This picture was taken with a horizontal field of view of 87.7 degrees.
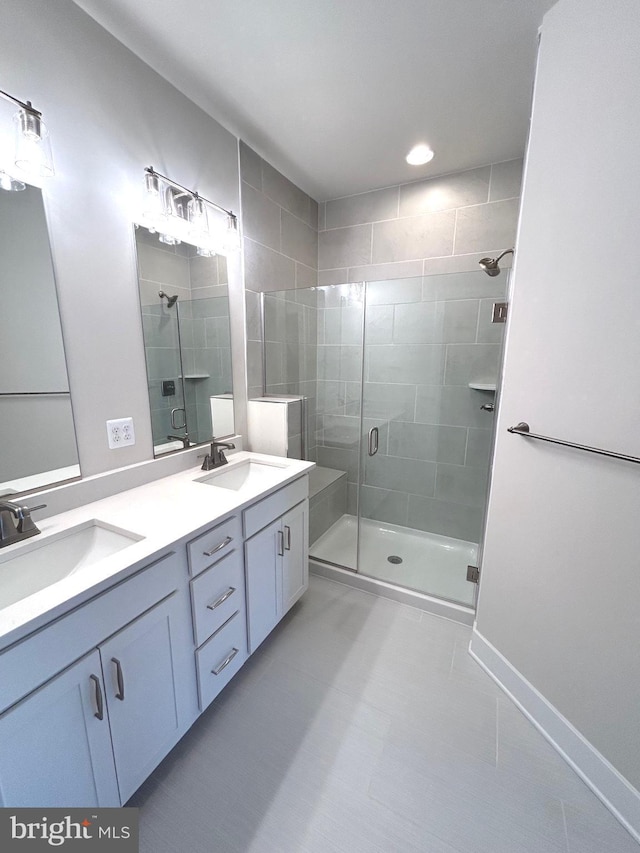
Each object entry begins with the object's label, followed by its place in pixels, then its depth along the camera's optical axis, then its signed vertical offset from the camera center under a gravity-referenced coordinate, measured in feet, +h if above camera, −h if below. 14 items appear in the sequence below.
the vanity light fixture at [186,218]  4.65 +2.22
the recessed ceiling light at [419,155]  6.34 +4.01
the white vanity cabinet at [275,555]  4.73 -2.99
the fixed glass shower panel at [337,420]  7.87 -1.40
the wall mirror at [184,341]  4.92 +0.34
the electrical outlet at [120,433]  4.51 -0.98
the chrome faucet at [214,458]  5.64 -1.62
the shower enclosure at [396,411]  7.21 -1.10
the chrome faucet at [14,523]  3.20 -1.61
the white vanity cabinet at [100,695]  2.39 -2.80
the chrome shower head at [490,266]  5.79 +1.72
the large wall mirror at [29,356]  3.51 +0.05
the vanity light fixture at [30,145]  3.26 +2.14
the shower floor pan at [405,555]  6.84 -4.40
